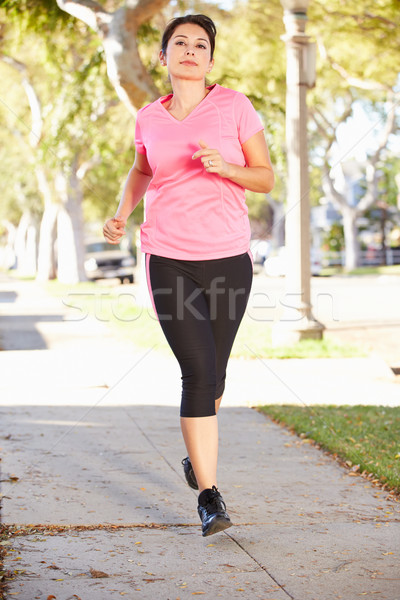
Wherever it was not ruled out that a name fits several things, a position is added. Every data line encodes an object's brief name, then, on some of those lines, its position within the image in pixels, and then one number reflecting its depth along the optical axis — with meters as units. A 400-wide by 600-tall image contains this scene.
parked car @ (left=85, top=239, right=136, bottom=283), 35.41
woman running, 3.52
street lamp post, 10.40
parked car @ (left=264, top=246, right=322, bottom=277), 37.16
